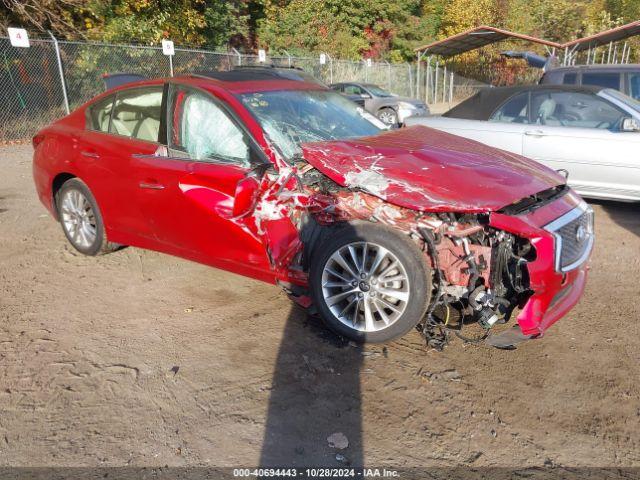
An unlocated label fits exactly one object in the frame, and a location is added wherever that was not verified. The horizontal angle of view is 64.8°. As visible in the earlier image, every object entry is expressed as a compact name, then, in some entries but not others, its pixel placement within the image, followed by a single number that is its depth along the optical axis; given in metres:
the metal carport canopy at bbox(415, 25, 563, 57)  22.00
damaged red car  2.95
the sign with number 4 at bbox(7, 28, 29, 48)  11.09
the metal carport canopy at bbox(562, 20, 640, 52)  19.23
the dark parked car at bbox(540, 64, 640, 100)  7.44
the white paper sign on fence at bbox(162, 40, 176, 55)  13.47
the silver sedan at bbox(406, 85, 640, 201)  5.77
